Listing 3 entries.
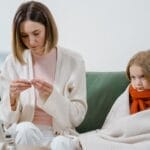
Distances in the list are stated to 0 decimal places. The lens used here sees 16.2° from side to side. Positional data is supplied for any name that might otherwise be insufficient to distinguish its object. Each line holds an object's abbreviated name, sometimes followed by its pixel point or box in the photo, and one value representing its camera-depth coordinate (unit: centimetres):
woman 221
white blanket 213
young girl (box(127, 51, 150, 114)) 225
